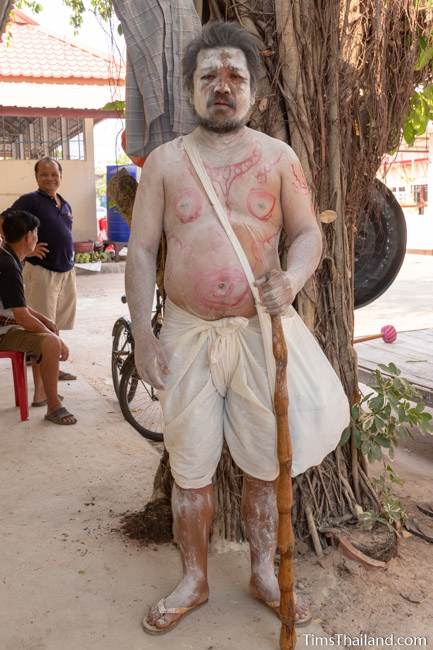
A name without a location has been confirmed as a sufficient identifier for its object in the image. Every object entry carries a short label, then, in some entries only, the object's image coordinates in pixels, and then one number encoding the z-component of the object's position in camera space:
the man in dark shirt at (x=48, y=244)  6.11
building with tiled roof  14.03
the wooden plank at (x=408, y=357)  4.36
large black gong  4.04
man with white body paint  2.54
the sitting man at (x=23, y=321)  5.16
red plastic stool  5.24
